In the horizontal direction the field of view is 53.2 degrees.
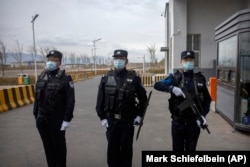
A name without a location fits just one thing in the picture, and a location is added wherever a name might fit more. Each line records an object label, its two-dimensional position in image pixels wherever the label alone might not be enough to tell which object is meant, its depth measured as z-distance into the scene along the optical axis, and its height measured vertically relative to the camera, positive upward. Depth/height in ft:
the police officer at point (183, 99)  11.23 -1.58
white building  56.65 +9.80
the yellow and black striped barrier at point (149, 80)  59.52 -2.99
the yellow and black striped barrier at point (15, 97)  30.25 -3.76
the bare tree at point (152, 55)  175.32 +8.78
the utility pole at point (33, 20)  58.29 +11.41
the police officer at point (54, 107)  12.21 -1.91
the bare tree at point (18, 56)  153.36 +8.13
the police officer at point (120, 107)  11.78 -1.89
